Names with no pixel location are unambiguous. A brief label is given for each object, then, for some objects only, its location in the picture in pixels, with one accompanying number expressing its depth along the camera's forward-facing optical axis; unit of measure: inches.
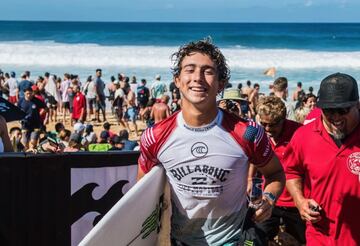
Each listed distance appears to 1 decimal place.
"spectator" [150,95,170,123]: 451.5
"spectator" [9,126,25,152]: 443.9
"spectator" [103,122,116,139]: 499.4
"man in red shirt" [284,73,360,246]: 135.6
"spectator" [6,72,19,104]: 811.3
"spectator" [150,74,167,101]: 814.5
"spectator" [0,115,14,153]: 233.0
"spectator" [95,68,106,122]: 819.4
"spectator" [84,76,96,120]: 825.0
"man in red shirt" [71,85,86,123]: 728.3
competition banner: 211.0
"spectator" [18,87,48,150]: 580.4
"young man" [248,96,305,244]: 194.2
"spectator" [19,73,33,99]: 740.3
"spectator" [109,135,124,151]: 364.7
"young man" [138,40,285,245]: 126.2
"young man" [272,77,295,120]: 382.3
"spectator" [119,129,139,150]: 332.7
